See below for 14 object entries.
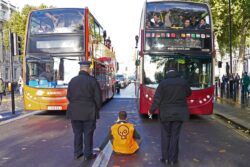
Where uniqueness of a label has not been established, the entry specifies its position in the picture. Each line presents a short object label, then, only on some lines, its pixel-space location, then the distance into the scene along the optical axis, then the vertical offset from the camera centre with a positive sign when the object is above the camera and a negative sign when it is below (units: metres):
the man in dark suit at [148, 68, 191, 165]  7.19 -0.65
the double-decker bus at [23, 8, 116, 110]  15.58 +0.49
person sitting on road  8.12 -1.30
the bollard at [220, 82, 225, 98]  29.98 -1.48
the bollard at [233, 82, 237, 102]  24.10 -1.35
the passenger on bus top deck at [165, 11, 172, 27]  14.54 +1.70
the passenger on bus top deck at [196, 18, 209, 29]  14.40 +1.50
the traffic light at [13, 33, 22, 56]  17.45 +1.04
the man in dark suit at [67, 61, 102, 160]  7.54 -0.63
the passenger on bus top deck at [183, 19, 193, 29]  14.47 +1.51
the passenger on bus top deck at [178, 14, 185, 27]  14.58 +1.66
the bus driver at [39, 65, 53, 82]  15.75 -0.22
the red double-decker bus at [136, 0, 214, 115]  14.28 +0.44
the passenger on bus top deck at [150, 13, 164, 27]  14.45 +1.66
